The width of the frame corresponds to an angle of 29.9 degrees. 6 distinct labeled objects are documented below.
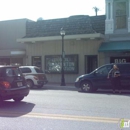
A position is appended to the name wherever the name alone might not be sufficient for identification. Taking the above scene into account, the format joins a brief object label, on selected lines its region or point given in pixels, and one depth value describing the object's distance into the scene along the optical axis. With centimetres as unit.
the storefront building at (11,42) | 2336
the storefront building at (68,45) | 2050
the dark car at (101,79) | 1423
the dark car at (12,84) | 941
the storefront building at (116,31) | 1928
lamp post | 1850
